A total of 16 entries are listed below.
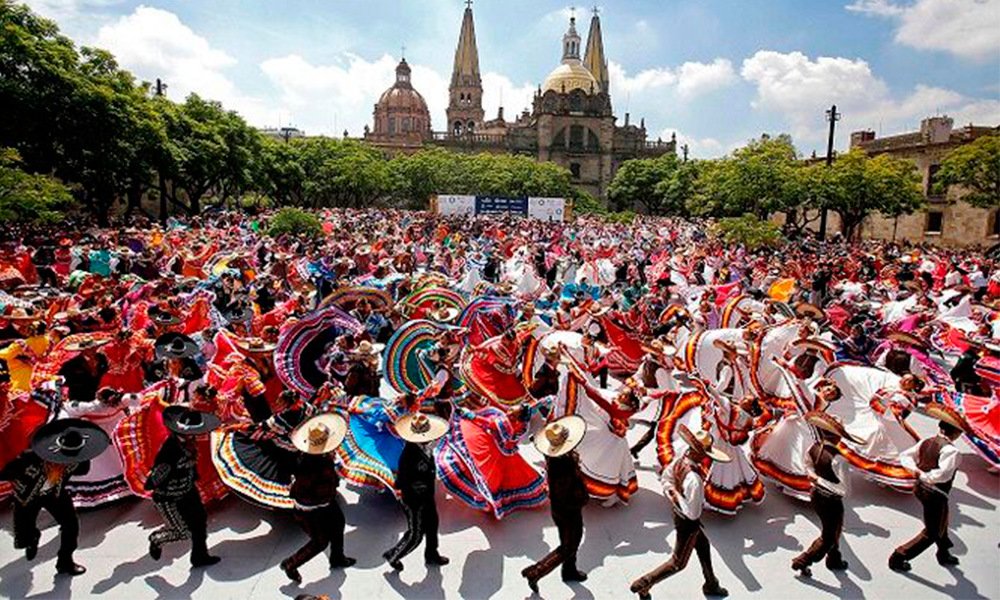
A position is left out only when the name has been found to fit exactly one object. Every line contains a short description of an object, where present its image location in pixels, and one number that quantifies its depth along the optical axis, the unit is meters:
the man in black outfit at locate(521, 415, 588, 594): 4.12
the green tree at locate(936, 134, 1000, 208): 25.02
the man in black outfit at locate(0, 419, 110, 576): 3.98
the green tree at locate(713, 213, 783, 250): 20.88
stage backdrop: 38.62
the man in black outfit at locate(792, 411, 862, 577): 4.27
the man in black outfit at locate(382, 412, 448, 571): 4.30
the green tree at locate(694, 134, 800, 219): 26.70
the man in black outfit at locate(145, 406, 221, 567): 4.20
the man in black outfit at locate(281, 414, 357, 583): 4.04
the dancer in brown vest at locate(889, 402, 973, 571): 4.33
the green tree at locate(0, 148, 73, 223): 13.36
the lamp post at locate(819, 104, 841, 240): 29.56
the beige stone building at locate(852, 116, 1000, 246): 32.47
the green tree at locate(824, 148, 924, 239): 26.94
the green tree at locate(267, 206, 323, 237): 21.84
